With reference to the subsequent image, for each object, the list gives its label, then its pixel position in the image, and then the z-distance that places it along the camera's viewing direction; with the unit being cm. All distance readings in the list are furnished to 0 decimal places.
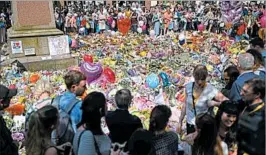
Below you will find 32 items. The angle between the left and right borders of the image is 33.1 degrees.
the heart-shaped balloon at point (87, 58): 1122
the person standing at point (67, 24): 2148
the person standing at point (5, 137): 385
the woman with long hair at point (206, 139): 369
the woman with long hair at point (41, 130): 346
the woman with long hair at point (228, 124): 397
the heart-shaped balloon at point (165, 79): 855
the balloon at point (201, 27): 2060
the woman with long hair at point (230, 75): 526
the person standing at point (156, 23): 2111
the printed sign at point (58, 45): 1183
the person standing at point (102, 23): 2205
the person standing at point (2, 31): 1869
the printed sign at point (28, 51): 1172
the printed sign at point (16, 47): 1160
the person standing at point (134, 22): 2185
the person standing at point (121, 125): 404
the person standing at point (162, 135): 371
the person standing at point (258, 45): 609
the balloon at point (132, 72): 1023
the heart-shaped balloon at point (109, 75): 877
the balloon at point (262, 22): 1604
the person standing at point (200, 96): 464
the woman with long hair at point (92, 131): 354
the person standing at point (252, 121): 347
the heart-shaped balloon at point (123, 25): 2125
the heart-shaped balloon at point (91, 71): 837
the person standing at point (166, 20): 2153
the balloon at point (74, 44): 1537
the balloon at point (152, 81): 845
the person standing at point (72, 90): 427
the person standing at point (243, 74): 469
